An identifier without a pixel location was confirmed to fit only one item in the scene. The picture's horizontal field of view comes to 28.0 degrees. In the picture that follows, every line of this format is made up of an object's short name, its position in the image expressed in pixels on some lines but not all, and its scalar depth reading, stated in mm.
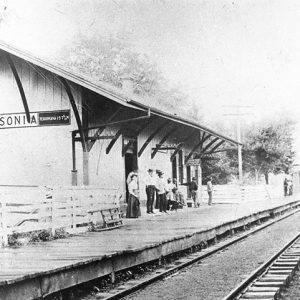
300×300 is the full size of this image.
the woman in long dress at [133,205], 15539
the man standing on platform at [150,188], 17188
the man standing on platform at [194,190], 23438
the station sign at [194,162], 24469
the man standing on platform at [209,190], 27227
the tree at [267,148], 44750
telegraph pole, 34175
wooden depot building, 14664
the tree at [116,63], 40469
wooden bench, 12573
